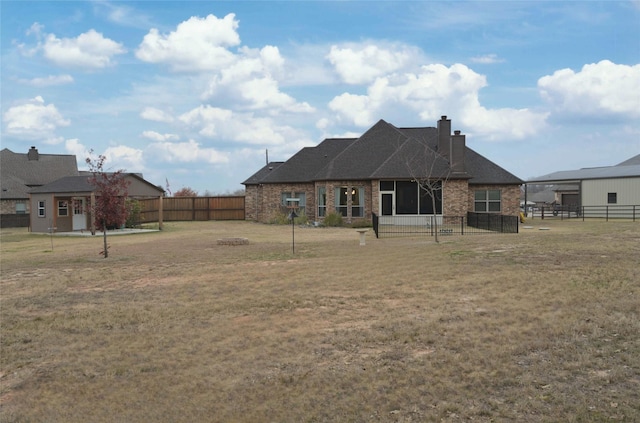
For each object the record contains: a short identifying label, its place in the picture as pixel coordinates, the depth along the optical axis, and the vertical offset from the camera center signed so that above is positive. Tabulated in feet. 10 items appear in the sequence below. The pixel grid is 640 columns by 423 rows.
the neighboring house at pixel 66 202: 112.27 +1.31
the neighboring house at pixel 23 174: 152.66 +11.10
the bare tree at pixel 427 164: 103.81 +7.46
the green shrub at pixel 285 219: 117.86 -3.55
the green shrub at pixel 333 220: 109.81 -3.64
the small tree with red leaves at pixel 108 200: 73.98 +0.99
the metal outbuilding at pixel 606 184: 127.75 +3.29
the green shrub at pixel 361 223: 106.63 -4.44
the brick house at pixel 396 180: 105.81 +4.50
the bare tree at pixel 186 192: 234.38 +6.14
